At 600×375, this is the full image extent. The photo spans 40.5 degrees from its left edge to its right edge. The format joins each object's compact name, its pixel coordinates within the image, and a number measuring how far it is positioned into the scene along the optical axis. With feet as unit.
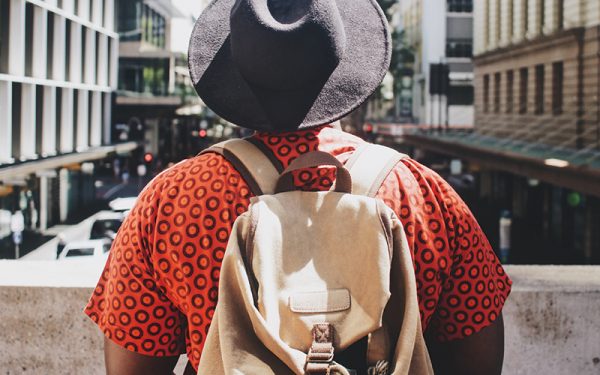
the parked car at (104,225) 72.18
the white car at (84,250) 53.98
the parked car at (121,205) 78.48
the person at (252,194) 5.24
